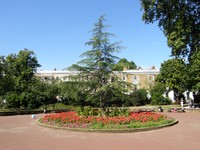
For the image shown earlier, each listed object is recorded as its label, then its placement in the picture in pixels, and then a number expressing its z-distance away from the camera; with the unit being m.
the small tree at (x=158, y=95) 37.49
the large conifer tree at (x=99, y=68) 15.43
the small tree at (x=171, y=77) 29.80
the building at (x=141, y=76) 46.70
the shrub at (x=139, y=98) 36.84
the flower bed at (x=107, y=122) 11.52
